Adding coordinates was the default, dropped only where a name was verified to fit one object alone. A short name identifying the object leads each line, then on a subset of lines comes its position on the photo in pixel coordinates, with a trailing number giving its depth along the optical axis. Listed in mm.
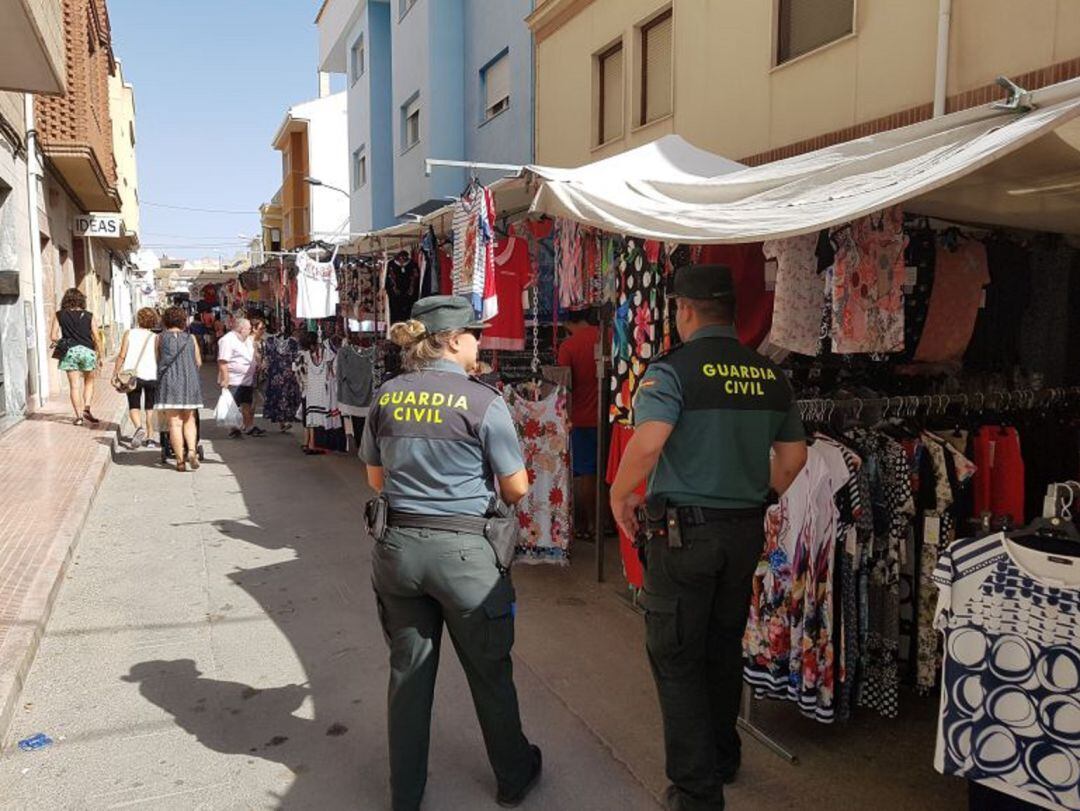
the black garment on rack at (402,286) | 8523
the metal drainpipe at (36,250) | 12906
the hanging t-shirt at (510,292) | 6578
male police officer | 2986
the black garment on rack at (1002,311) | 4840
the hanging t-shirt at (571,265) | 5723
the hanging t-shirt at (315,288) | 10648
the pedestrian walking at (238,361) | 11352
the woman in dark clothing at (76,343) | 11148
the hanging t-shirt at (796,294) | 4191
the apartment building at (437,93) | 14047
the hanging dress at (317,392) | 10797
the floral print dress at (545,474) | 5766
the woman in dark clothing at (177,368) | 9305
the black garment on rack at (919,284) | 4621
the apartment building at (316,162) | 32750
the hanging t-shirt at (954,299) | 4719
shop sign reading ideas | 18891
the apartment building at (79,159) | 13539
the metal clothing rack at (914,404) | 3703
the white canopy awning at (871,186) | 2748
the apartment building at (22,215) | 8336
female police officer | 2941
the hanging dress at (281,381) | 12844
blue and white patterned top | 2594
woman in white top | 10078
